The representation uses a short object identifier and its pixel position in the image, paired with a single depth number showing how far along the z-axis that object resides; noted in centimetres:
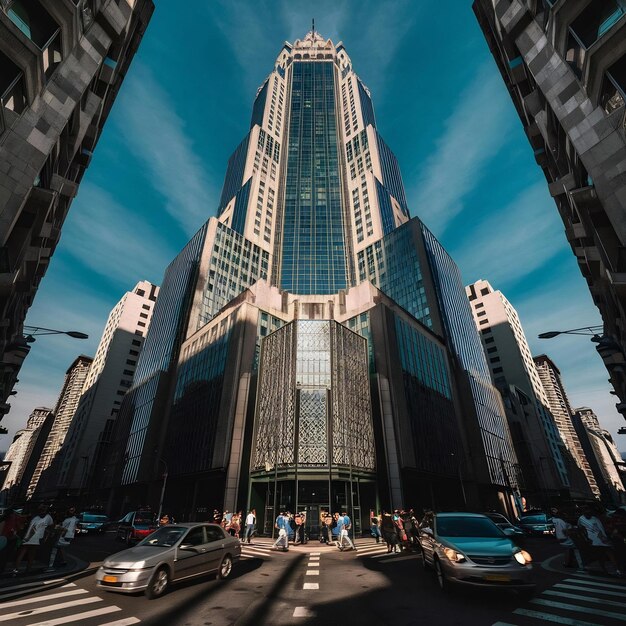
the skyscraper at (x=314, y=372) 3572
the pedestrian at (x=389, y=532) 1728
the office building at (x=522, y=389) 7994
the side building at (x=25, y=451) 12144
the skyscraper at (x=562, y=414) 11169
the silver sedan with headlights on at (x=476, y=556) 702
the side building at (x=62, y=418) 10244
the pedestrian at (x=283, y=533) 1883
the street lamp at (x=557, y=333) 1848
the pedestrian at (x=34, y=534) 1090
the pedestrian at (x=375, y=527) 2141
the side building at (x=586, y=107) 1319
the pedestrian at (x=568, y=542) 1164
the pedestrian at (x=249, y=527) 2166
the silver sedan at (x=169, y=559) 785
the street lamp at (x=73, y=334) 1953
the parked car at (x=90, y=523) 2680
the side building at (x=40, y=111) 1258
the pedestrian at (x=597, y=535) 1064
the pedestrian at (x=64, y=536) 1184
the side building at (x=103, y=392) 7919
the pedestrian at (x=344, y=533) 1916
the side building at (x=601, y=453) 12623
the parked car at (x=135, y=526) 1966
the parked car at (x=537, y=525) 2539
